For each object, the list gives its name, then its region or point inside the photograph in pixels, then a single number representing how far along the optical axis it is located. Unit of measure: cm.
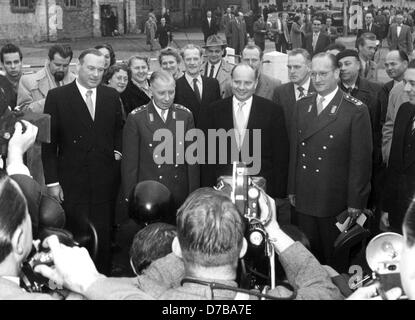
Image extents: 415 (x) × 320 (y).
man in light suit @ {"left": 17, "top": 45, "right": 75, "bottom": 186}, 642
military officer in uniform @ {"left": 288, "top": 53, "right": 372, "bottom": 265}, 500
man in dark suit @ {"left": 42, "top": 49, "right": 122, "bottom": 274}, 531
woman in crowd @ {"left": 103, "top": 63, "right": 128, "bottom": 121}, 670
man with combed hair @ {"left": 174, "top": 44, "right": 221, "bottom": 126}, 655
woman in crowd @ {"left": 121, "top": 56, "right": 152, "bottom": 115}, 659
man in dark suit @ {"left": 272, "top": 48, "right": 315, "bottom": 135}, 622
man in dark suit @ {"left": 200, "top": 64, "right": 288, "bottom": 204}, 535
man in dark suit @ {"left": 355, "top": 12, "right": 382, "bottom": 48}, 2761
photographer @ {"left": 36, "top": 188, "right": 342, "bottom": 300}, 231
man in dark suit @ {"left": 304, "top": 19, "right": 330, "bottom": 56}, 1703
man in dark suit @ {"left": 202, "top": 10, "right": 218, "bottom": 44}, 2897
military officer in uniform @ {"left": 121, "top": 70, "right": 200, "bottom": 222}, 535
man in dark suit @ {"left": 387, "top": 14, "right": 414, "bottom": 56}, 1750
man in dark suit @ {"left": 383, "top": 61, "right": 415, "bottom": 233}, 485
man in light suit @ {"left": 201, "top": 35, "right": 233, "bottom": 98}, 779
